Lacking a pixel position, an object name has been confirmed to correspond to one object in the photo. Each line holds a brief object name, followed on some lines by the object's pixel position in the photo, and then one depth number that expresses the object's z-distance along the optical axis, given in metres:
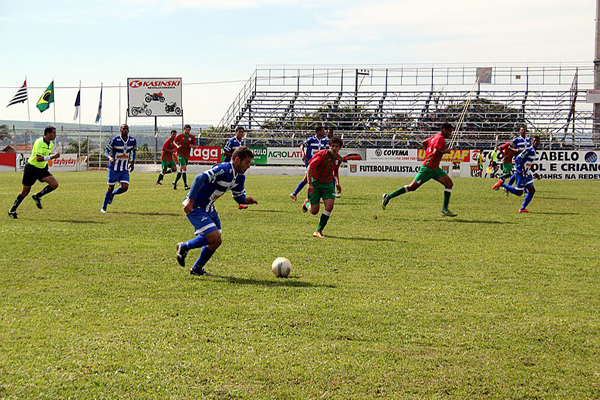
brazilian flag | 43.84
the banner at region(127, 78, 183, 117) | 50.75
